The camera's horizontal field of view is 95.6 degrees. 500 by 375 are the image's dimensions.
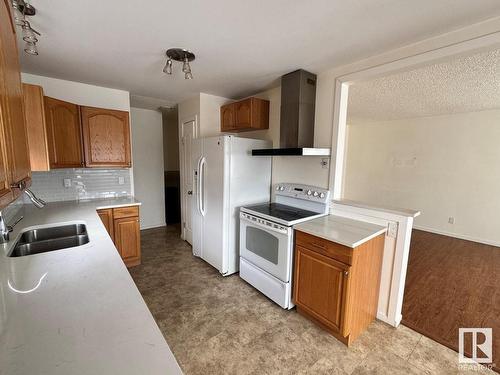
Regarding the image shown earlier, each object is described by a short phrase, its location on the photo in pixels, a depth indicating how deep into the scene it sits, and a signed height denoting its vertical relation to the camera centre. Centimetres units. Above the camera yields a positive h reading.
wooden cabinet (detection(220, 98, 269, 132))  300 +57
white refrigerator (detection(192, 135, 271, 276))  274 -41
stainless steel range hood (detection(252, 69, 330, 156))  241 +48
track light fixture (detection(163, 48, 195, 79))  202 +90
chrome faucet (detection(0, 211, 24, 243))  161 -58
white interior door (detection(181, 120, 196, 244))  356 -37
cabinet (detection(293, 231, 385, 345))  178 -105
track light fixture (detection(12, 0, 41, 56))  139 +89
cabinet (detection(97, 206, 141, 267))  284 -98
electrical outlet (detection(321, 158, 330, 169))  247 -6
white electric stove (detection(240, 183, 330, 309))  220 -82
